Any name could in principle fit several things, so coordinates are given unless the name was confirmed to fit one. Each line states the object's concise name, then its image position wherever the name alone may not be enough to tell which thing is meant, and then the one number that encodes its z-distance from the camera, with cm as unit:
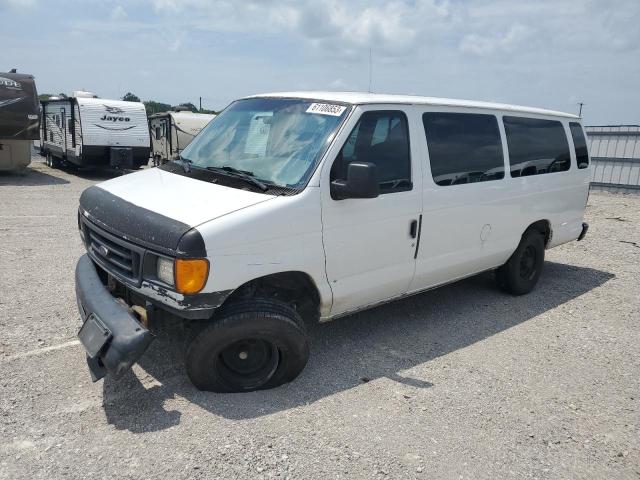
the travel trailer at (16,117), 1344
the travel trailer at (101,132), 1484
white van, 326
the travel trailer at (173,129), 1723
